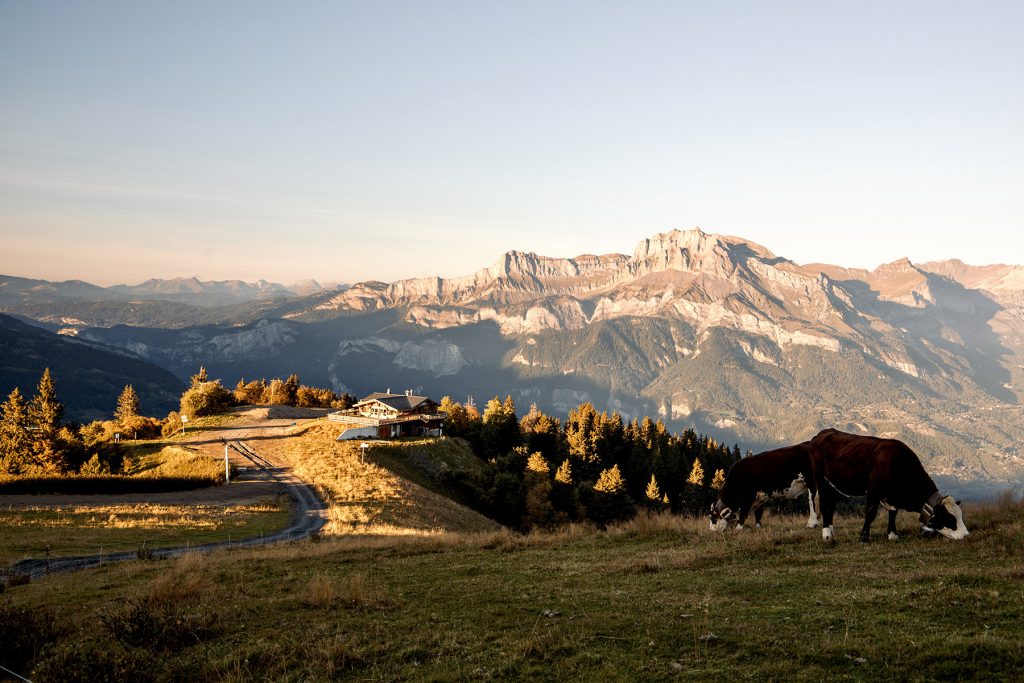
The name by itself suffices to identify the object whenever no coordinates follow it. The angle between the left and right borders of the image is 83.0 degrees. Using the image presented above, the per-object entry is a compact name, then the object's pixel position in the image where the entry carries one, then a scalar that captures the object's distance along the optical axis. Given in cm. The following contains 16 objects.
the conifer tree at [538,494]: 8062
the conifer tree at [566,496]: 8700
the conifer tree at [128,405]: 10669
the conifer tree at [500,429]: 10131
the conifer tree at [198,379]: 10881
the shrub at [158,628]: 1262
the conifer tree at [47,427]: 6328
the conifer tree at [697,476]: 10642
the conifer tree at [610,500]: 9094
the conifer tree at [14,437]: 6316
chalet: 9069
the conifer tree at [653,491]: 9951
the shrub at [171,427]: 9194
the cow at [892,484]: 1595
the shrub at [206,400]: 10069
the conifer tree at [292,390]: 12125
